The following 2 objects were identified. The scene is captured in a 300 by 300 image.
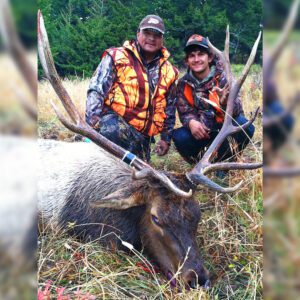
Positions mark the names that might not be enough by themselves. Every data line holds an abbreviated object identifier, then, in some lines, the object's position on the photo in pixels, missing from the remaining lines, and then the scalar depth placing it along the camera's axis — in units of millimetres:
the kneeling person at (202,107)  3812
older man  3785
